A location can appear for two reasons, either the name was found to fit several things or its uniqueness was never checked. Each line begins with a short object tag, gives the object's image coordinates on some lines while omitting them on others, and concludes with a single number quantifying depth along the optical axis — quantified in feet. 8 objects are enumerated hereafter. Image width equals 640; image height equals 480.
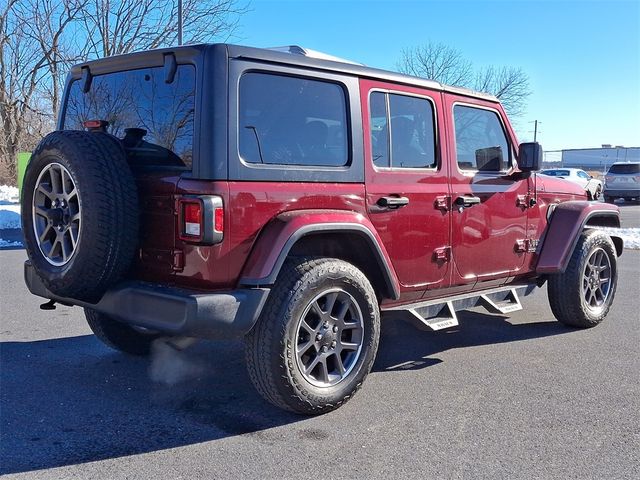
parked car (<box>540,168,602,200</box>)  85.71
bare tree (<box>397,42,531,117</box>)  96.06
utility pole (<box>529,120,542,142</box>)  151.82
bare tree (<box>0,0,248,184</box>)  69.10
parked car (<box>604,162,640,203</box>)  81.15
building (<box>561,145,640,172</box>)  179.91
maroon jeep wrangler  10.71
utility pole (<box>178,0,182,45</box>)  47.02
